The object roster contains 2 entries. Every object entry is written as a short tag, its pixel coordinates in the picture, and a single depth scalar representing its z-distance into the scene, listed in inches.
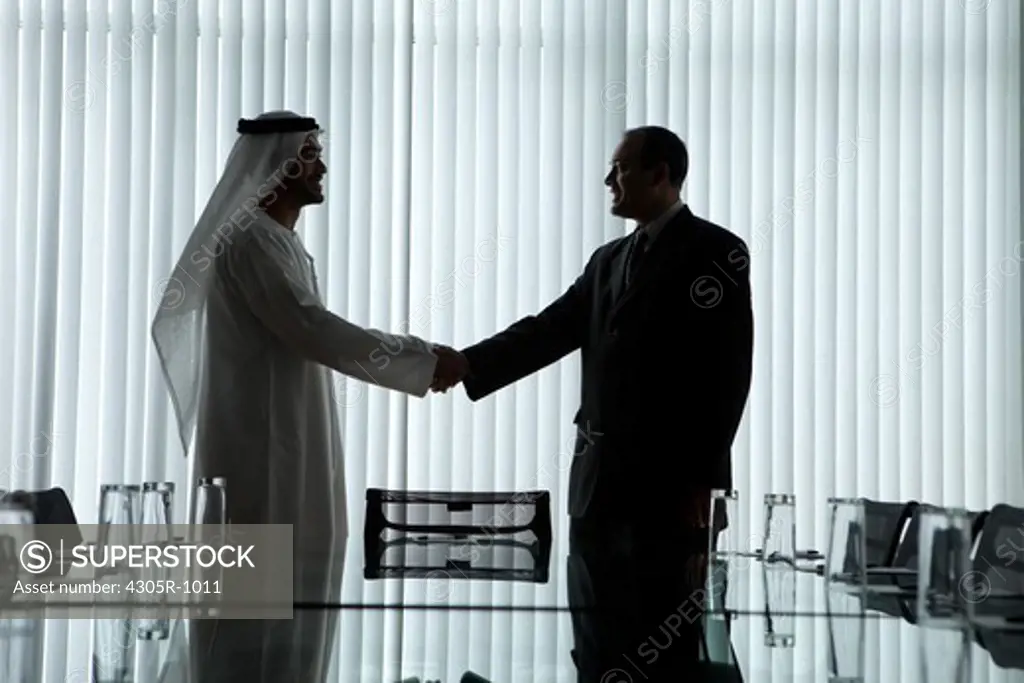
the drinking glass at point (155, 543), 54.6
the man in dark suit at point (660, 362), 130.3
